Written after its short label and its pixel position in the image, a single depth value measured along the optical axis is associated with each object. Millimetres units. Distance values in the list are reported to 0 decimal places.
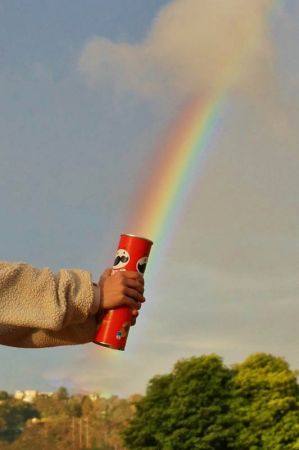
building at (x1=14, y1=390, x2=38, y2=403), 117875
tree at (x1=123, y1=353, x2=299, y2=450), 70500
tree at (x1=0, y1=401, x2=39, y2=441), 106938
